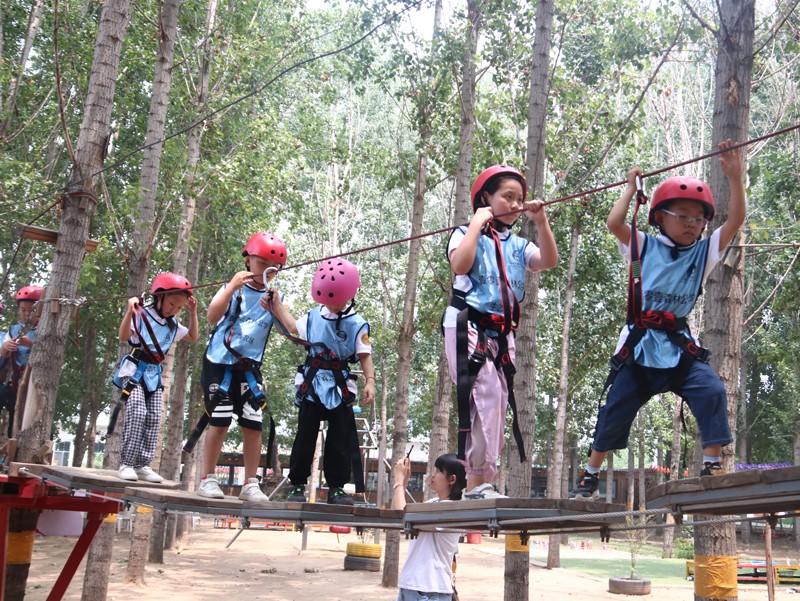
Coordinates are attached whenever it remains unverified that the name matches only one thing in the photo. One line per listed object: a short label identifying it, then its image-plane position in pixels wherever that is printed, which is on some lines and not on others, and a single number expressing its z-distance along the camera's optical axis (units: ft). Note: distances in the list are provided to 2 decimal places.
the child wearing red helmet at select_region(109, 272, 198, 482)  22.74
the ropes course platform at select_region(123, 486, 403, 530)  16.48
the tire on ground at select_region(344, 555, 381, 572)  68.60
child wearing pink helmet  19.11
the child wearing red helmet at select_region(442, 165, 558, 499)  14.80
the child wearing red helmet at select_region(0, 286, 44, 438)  30.07
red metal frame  24.93
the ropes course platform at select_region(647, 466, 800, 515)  10.90
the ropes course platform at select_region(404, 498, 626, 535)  12.60
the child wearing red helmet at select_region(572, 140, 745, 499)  14.02
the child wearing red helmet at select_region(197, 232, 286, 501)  19.94
